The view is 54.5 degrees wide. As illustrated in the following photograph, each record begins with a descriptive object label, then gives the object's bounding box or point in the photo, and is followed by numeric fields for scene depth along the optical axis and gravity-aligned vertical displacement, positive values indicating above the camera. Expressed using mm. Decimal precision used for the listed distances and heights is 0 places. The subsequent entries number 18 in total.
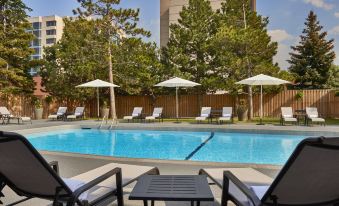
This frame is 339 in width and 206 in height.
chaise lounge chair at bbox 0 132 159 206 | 2385 -584
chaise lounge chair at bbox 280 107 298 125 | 14782 -431
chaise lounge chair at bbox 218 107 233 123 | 15964 -327
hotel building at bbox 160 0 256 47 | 36916 +10912
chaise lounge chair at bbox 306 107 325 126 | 14568 -388
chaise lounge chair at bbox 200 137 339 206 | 2168 -537
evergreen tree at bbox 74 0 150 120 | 19031 +5107
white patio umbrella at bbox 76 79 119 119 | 17158 +1192
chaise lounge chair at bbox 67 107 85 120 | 18694 -350
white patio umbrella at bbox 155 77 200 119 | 16950 +1184
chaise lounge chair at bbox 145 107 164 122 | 17516 -372
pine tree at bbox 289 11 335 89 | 27092 +3984
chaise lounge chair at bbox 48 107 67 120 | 18538 -365
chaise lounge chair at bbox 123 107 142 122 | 17547 -364
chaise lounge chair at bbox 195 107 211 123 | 16458 -327
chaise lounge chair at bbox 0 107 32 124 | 16428 -323
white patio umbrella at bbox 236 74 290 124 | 15477 +1164
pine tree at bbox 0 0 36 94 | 19188 +3745
